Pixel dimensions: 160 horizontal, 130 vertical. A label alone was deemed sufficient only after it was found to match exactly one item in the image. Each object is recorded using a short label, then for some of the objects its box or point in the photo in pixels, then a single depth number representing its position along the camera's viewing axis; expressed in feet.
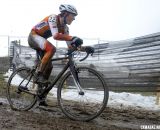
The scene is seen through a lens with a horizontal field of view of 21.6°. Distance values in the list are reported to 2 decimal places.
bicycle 23.25
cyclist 24.12
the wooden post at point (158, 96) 33.71
